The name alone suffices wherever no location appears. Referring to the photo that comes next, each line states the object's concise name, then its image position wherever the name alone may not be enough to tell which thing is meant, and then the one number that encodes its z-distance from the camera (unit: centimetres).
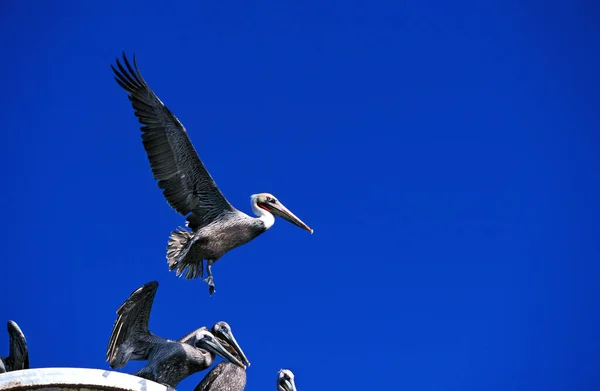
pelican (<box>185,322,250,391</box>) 1215
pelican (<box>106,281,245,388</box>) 1253
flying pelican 1553
